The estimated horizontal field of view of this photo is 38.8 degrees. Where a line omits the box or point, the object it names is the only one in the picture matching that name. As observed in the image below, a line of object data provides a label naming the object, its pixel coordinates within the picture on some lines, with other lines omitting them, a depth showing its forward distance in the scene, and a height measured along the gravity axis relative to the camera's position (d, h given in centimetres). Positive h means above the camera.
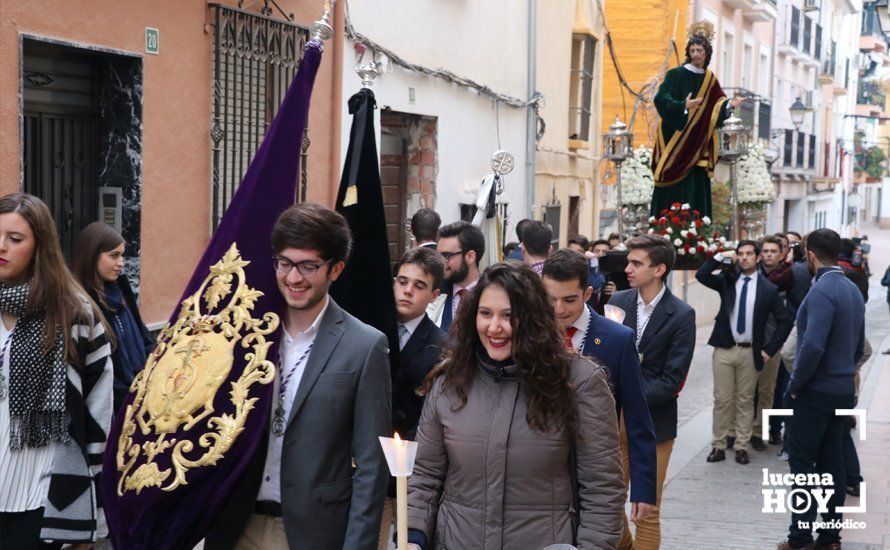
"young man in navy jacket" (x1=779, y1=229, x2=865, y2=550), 751 -101
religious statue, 1030 +66
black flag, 471 -21
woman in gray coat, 392 -75
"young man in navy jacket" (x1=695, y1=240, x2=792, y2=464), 1072 -114
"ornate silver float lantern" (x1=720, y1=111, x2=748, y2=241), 1127 +59
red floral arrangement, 1055 -22
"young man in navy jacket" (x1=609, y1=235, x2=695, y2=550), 678 -69
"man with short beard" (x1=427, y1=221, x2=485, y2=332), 710 -35
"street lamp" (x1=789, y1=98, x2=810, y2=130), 3158 +240
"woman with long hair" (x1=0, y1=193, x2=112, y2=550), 446 -75
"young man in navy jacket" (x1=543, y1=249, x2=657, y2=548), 541 -64
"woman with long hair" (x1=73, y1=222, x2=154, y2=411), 620 -46
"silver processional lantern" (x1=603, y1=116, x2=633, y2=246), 1330 +62
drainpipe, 1645 +94
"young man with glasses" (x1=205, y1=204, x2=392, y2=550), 371 -69
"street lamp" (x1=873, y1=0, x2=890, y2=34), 1277 +197
